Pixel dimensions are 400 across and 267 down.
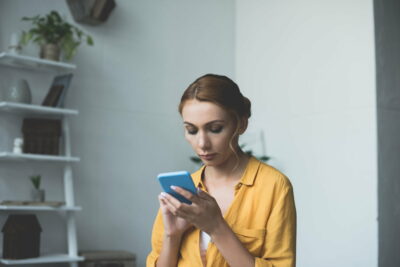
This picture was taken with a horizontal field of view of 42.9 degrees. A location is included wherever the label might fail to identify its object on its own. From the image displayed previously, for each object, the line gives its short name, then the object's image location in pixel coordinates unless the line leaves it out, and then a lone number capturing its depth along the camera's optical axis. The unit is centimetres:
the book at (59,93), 348
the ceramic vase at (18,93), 334
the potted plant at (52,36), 353
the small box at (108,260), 342
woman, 145
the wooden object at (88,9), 384
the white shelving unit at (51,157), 324
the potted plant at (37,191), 338
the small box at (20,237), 318
